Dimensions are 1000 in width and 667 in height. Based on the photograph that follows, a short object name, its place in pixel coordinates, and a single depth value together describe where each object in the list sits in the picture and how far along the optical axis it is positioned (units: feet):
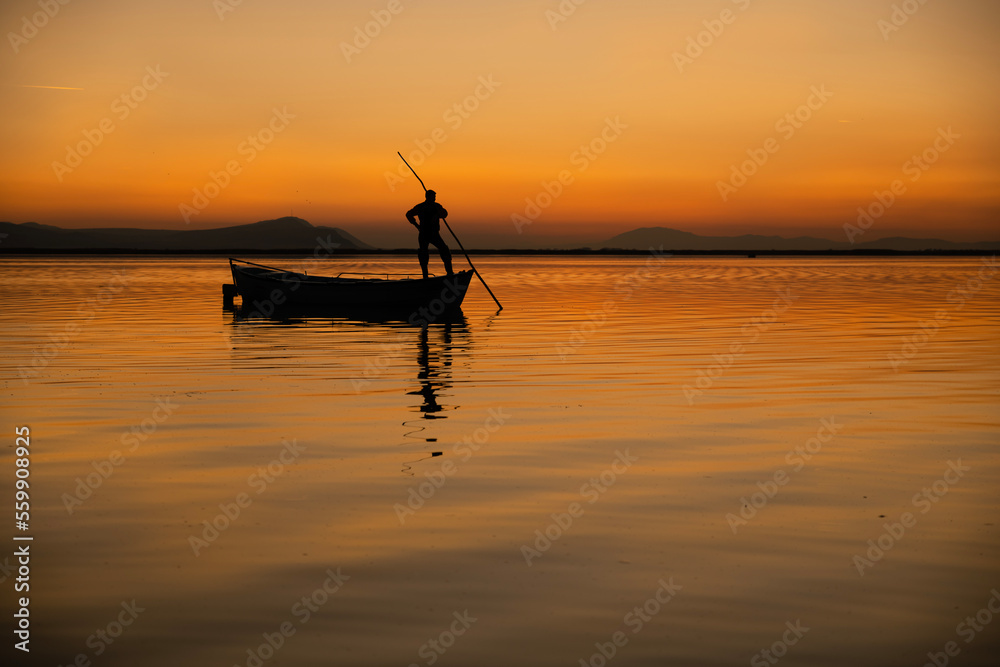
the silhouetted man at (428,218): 97.66
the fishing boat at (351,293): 100.17
